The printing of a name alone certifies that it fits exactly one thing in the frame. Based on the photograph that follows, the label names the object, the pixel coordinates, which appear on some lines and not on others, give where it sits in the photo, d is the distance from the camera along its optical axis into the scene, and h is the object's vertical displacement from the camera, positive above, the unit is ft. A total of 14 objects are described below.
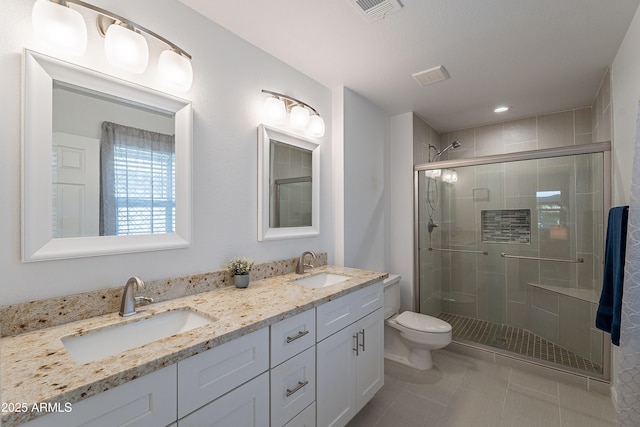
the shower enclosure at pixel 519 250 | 7.40 -1.11
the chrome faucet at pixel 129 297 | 3.72 -1.07
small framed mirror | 5.93 +0.70
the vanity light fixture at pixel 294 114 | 6.00 +2.30
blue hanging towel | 4.59 -1.04
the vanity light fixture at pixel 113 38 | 3.34 +2.32
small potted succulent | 5.16 -0.98
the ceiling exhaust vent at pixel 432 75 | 6.82 +3.48
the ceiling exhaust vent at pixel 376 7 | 4.64 +3.48
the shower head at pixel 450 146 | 11.07 +2.75
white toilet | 7.45 -3.17
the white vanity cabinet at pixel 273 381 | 2.59 -2.01
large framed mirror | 3.34 +0.70
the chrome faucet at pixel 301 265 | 6.42 -1.12
